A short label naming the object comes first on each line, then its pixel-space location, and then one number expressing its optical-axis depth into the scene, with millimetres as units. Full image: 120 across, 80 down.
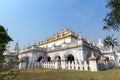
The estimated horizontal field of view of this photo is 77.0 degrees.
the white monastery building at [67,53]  12287
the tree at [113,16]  8156
